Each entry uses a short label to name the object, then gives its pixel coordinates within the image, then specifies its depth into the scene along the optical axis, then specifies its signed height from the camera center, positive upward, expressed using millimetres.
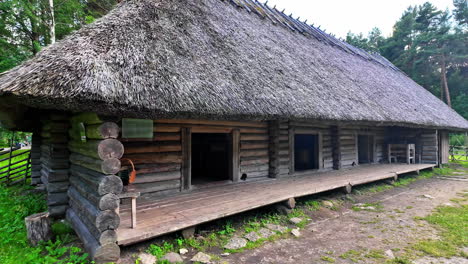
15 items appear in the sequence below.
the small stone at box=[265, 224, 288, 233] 4508 -1743
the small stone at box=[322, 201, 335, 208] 6022 -1722
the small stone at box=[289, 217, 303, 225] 4902 -1737
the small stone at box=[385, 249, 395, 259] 3618 -1797
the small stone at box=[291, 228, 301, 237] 4371 -1771
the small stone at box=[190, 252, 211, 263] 3344 -1707
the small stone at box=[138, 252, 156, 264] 3180 -1635
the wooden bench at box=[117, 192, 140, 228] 3254 -866
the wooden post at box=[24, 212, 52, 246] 3819 -1504
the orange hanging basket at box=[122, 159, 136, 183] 3848 -669
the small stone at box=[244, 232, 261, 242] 4080 -1727
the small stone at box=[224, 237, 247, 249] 3811 -1730
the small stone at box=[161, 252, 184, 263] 3281 -1671
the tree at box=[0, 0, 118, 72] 9289 +4805
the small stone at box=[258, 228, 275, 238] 4258 -1743
